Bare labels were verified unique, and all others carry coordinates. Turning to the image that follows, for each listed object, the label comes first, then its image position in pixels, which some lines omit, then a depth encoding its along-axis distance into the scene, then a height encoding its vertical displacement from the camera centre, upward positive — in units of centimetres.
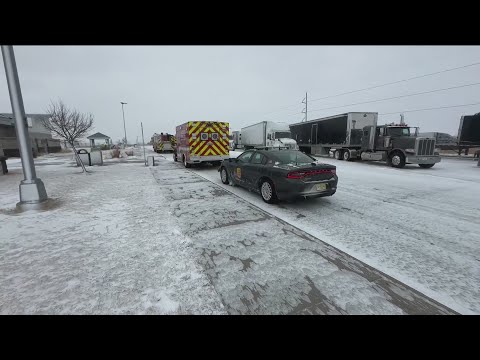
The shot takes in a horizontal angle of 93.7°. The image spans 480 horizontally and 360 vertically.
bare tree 1420 +197
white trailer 2279 +71
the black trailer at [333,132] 1677 +78
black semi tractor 1298 +0
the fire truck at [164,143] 3291 +8
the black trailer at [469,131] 1798 +63
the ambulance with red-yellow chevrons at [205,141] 1240 +11
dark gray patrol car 534 -84
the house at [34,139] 2475 +91
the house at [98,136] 6514 +250
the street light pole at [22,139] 551 +17
